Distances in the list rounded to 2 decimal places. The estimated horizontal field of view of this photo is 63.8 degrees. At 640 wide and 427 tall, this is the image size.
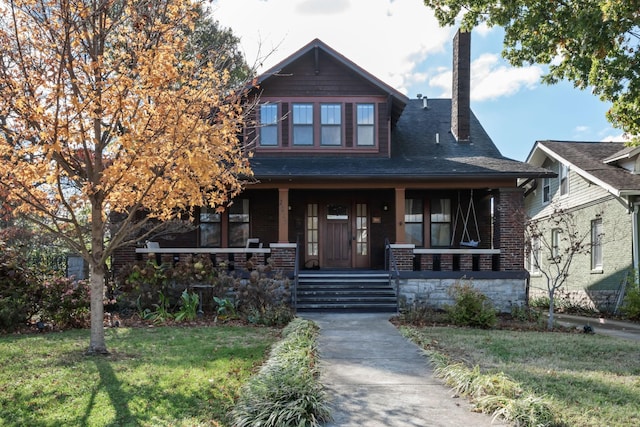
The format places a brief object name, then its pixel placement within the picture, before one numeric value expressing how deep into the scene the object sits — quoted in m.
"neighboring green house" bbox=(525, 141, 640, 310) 14.42
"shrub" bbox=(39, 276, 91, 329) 9.57
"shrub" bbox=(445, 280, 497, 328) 10.41
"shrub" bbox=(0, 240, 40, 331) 9.13
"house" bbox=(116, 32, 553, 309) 13.09
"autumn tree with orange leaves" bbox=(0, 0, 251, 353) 6.14
